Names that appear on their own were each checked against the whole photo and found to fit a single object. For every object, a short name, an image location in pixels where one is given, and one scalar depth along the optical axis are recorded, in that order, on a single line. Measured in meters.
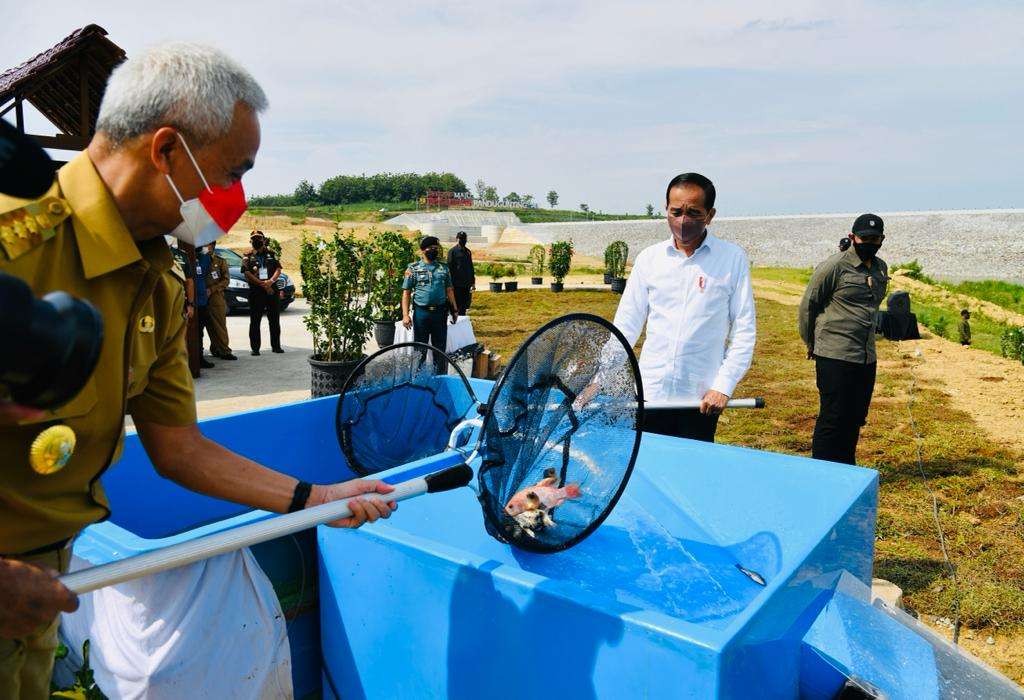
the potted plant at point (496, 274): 21.50
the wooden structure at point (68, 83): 6.68
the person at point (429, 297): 8.41
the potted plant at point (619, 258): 24.53
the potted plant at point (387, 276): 7.96
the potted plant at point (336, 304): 7.44
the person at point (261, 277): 9.77
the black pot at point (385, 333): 10.55
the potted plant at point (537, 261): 25.99
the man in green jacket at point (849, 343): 4.38
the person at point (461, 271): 12.49
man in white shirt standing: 3.39
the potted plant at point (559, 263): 21.94
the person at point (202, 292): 8.96
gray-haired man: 1.24
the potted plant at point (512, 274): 21.83
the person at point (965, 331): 12.65
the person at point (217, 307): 9.64
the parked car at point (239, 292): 14.66
